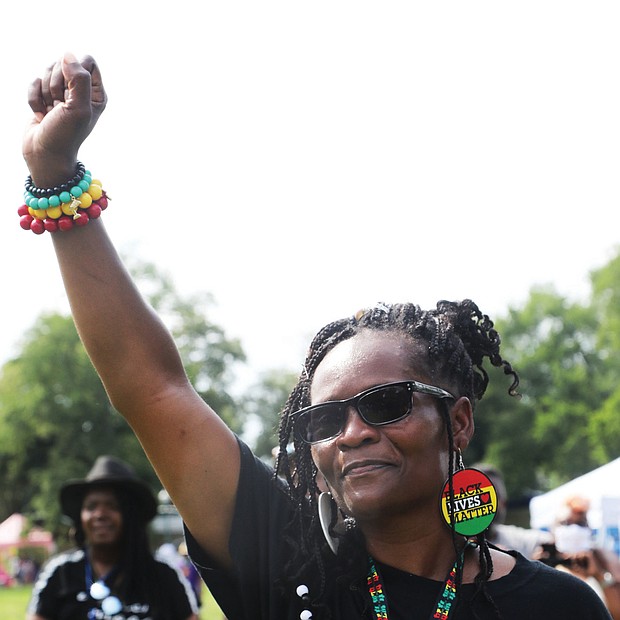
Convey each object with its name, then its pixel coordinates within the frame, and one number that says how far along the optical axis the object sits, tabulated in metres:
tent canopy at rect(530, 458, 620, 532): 7.67
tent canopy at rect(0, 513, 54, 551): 38.28
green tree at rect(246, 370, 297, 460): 45.06
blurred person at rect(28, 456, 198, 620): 4.98
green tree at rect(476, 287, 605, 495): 43.50
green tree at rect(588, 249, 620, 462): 38.44
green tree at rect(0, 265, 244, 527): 33.31
